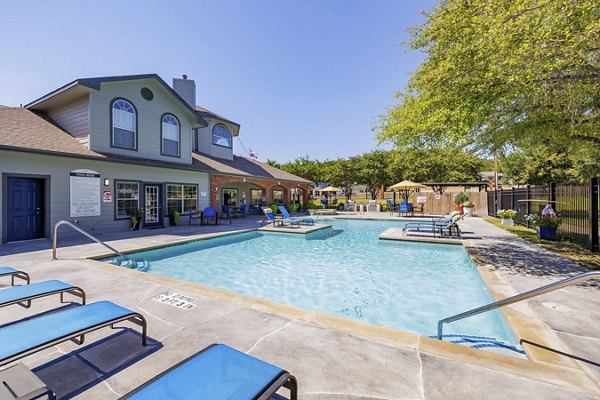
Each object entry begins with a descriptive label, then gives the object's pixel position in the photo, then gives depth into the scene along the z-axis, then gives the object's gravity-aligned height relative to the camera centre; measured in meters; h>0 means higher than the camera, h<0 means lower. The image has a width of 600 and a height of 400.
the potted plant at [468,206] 20.49 -0.46
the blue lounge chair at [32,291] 3.16 -1.15
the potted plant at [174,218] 14.60 -0.88
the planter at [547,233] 9.45 -1.21
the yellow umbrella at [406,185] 20.06 +1.19
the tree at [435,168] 34.97 +4.41
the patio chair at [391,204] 22.17 -0.32
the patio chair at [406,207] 19.84 -0.48
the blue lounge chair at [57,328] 2.13 -1.17
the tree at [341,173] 37.38 +4.08
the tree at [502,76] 5.01 +2.86
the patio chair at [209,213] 14.72 -0.62
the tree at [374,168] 36.09 +4.53
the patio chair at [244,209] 20.33 -0.56
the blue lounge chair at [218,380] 1.61 -1.18
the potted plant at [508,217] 14.15 -0.93
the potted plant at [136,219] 12.52 -0.80
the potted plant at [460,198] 23.28 +0.20
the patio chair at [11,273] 4.31 -1.16
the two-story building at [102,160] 9.62 +1.83
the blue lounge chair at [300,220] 15.41 -1.15
